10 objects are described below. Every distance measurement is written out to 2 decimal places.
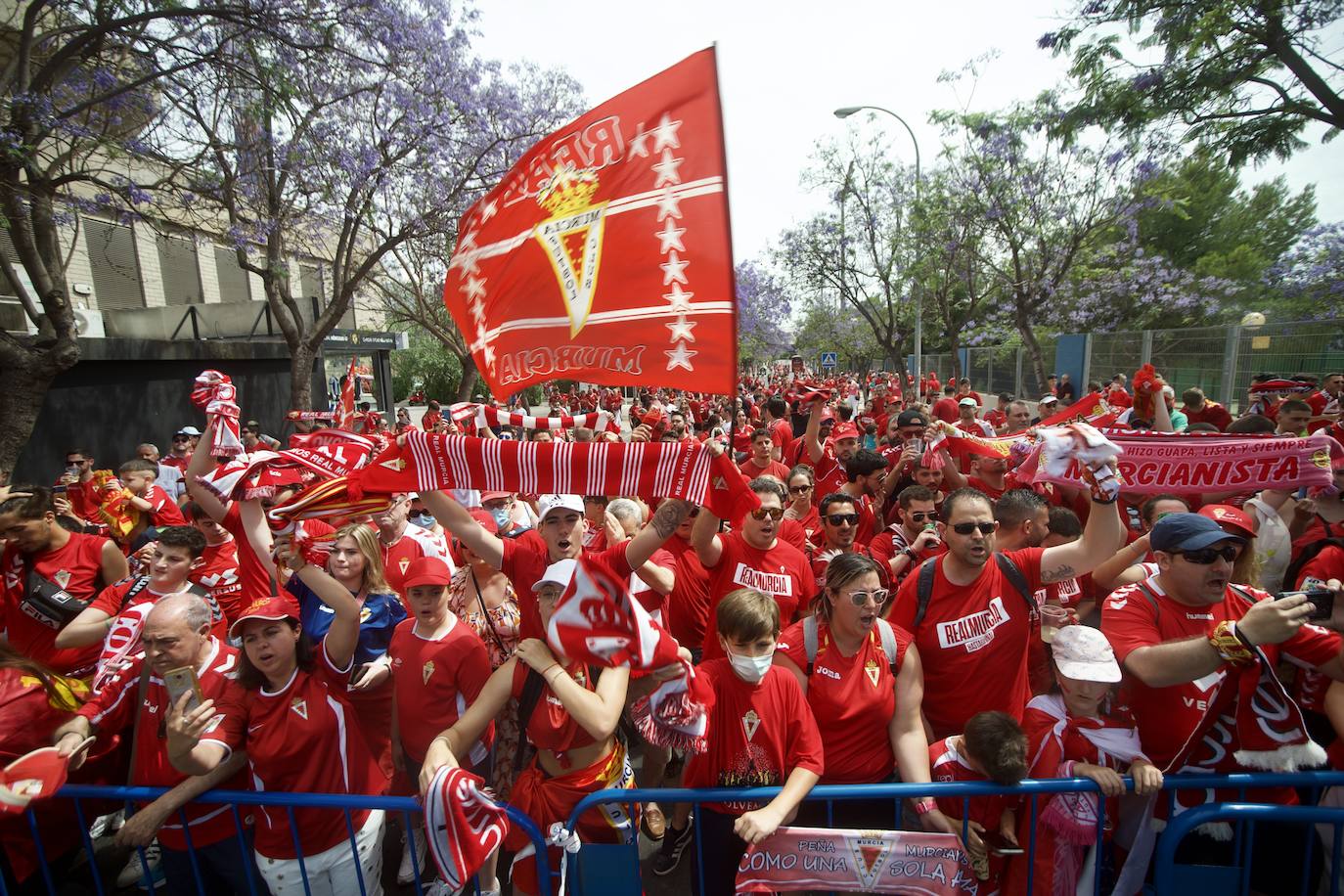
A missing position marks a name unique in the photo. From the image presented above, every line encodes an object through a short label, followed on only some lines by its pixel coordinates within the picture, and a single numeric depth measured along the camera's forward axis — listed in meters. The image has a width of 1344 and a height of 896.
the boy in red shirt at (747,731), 2.62
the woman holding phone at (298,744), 2.79
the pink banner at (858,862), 2.48
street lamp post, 17.04
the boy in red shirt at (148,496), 6.39
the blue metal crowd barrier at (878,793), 2.44
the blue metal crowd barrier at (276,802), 2.56
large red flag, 2.62
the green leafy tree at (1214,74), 9.72
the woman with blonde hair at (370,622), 3.52
